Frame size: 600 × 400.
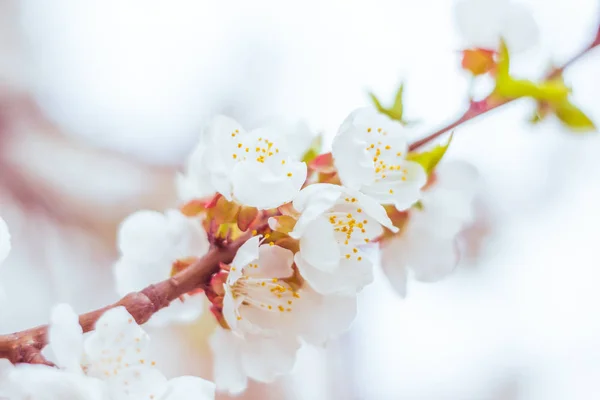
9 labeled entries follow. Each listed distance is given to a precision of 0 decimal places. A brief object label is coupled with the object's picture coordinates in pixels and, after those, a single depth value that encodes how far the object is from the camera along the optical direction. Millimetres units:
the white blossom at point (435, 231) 363
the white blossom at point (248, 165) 320
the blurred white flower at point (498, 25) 366
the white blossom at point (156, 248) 357
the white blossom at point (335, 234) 319
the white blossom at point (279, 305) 329
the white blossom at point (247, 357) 342
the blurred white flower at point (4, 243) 314
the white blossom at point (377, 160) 327
